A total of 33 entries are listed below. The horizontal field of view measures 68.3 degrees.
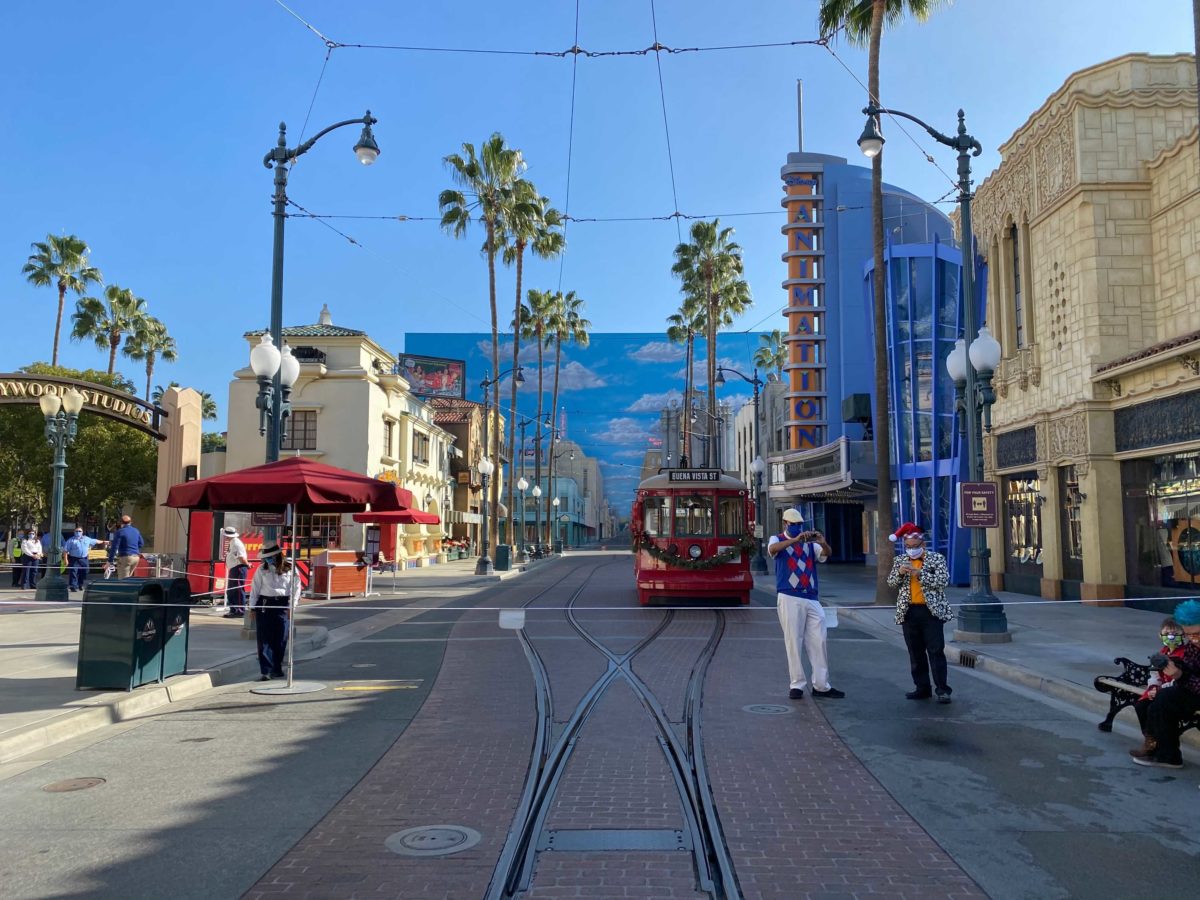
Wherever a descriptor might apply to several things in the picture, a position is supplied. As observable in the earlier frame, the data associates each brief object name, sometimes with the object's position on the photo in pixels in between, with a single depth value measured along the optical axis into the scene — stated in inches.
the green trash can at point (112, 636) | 351.6
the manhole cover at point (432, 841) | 193.7
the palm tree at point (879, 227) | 743.1
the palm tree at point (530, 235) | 1440.7
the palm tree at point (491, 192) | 1386.6
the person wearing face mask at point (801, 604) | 362.0
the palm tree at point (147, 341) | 1862.7
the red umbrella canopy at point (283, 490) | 441.1
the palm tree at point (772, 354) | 2516.2
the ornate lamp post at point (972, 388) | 517.3
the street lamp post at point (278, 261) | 561.0
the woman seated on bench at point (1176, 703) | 260.7
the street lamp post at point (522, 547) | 1813.5
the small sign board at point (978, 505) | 537.6
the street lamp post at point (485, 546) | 1321.4
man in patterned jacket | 350.9
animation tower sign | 1689.2
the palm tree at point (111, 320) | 1759.4
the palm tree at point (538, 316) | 2110.0
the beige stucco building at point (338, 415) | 1343.5
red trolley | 743.7
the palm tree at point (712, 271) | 1680.6
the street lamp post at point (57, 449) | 769.6
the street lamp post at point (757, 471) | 1282.0
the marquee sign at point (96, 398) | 812.6
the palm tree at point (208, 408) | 2679.6
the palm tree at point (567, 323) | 2156.7
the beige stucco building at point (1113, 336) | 679.1
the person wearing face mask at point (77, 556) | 876.0
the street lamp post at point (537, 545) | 1983.9
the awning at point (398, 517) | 816.9
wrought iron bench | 293.9
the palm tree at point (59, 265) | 1702.8
